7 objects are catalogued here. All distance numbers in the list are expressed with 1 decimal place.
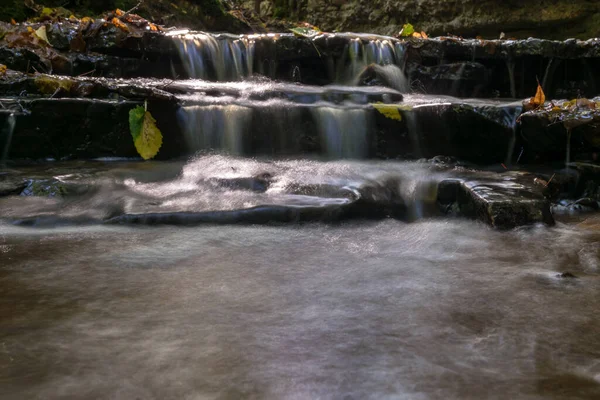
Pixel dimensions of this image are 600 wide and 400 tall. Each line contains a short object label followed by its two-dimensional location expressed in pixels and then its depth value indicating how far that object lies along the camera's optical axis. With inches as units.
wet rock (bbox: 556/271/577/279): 91.5
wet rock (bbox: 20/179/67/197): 140.3
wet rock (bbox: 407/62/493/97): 284.7
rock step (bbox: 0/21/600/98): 264.2
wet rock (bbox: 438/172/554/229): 129.0
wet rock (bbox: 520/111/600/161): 179.3
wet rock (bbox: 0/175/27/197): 140.4
